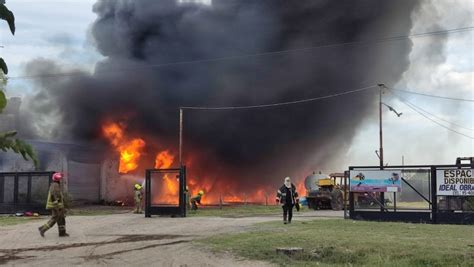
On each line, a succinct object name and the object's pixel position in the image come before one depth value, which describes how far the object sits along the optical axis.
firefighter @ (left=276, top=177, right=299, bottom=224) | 16.59
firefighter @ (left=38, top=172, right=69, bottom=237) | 13.45
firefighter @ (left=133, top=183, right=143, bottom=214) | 23.86
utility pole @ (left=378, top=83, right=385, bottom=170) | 33.73
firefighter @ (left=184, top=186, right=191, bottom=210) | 24.90
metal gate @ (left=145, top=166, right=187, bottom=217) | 20.38
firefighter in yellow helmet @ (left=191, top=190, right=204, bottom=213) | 26.81
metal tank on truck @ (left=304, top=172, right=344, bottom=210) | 29.83
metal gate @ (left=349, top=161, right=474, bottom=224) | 16.77
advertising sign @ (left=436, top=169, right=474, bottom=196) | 16.73
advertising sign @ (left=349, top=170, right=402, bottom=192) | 17.72
